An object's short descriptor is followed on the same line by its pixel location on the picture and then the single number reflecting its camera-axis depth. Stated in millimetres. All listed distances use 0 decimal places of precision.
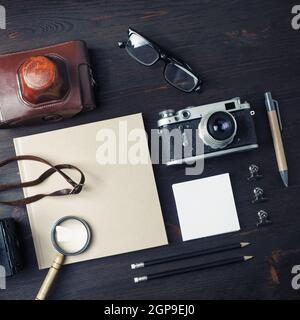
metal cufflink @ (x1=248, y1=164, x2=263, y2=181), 1011
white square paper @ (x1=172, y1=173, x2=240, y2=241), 1017
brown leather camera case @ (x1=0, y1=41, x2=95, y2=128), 926
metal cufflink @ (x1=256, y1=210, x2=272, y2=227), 1012
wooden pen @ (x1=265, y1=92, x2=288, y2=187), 1012
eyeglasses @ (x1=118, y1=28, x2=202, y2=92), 1001
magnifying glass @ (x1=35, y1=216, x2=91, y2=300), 987
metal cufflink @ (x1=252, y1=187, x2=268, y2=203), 1009
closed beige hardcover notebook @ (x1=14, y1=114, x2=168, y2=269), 998
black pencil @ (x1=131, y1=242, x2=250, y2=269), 1000
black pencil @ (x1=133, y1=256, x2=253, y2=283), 999
